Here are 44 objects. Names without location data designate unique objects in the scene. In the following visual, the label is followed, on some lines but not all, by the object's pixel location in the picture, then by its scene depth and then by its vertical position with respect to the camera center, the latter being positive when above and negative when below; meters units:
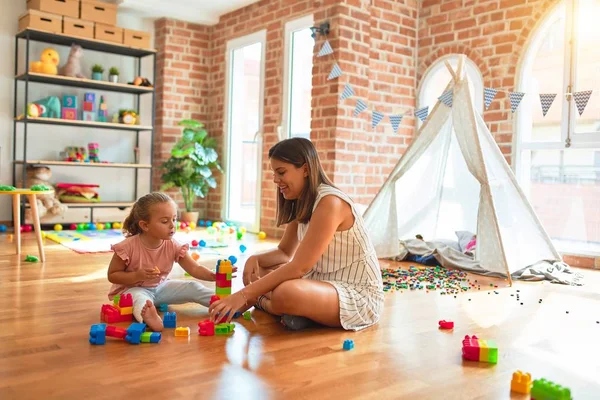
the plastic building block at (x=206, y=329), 2.21 -0.58
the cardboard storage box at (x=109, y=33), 5.96 +1.42
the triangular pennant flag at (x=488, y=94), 4.16 +0.64
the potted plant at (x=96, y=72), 6.06 +1.03
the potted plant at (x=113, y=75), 6.12 +1.02
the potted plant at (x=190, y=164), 6.23 +0.11
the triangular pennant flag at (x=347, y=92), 4.86 +0.73
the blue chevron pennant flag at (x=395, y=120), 4.71 +0.49
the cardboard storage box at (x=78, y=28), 5.75 +1.42
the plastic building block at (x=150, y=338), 2.10 -0.59
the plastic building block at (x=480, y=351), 1.96 -0.56
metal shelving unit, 5.62 +0.89
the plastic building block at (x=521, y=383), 1.68 -0.57
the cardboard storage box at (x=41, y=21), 5.53 +1.42
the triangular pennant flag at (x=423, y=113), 4.44 +0.53
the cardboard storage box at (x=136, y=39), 6.10 +1.41
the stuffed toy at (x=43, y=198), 5.57 -0.27
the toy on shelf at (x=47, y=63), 5.67 +1.04
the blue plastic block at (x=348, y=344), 2.07 -0.58
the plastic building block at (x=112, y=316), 2.37 -0.58
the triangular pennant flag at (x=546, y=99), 3.88 +0.58
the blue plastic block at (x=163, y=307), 2.60 -0.59
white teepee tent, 3.73 -0.10
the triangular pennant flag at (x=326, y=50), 4.89 +1.08
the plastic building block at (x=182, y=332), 2.18 -0.58
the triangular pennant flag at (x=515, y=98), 4.09 +0.61
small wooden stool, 3.63 -0.28
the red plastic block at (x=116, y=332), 2.12 -0.58
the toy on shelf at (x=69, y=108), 5.88 +0.63
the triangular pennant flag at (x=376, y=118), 4.86 +0.52
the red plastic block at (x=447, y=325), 2.43 -0.59
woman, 2.19 -0.33
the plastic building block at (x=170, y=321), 2.31 -0.58
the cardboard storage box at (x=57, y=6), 5.63 +1.60
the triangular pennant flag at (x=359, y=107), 4.85 +0.61
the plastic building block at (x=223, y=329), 2.22 -0.58
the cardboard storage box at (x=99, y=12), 5.90 +1.63
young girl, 2.45 -0.38
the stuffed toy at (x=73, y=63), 5.85 +1.08
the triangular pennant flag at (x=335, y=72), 4.86 +0.89
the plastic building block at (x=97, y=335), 2.05 -0.57
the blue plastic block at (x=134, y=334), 2.07 -0.57
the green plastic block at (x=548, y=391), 1.56 -0.55
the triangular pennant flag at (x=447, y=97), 4.02 +0.59
